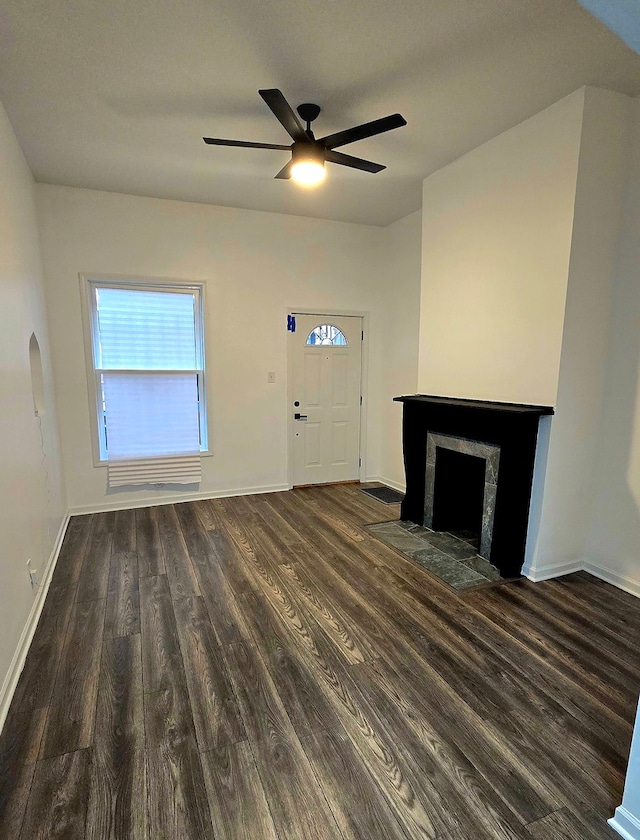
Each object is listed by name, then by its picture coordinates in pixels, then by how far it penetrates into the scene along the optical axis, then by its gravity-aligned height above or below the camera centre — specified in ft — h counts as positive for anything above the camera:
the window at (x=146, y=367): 13.39 -0.25
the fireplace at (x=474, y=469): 9.29 -2.72
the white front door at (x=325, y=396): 16.03 -1.35
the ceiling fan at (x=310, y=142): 7.24 +4.19
